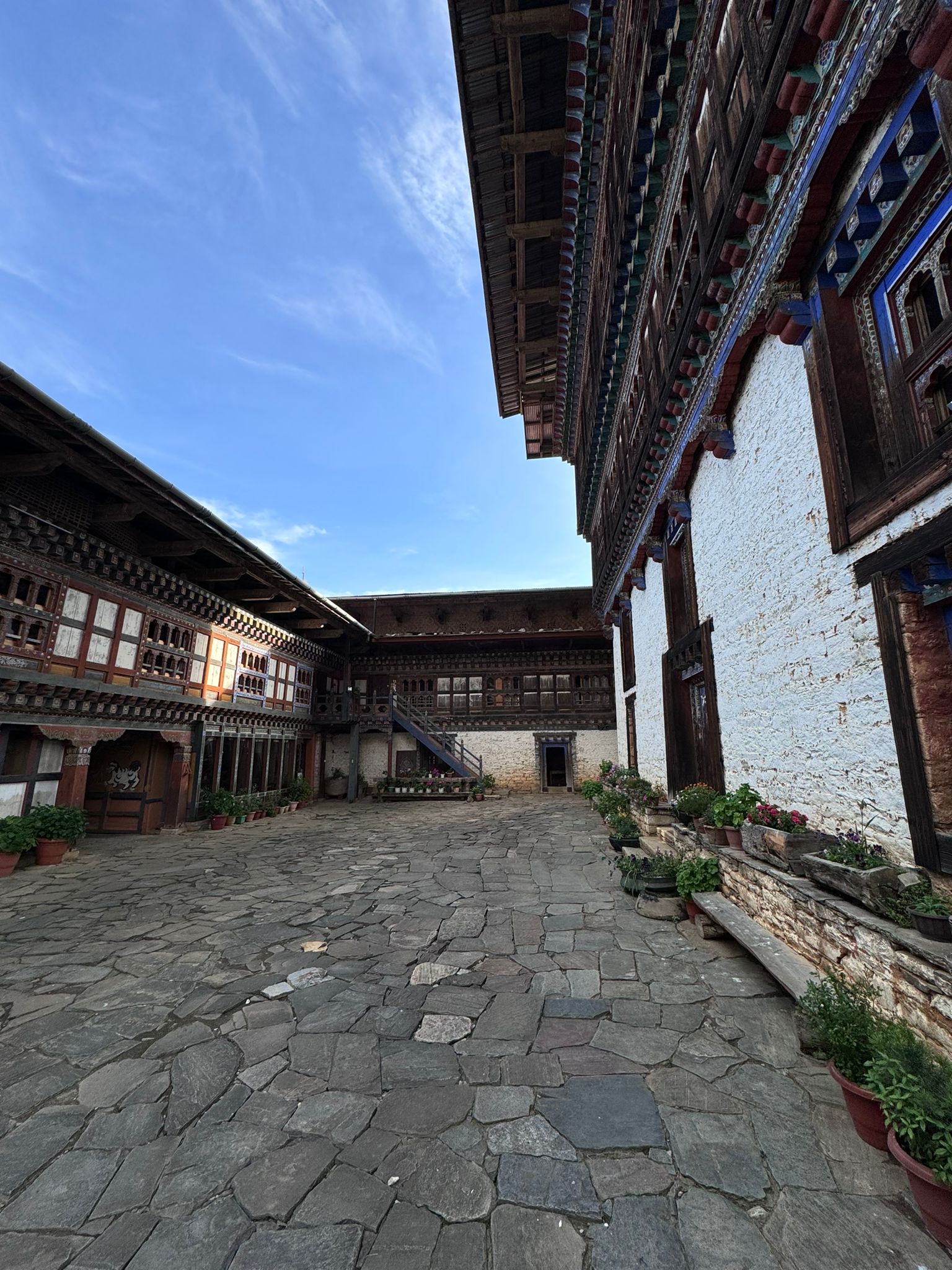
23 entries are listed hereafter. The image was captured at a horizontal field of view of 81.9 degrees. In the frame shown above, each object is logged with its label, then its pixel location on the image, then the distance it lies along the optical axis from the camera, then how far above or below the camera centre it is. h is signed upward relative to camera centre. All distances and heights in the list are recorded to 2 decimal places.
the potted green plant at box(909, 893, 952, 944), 2.90 -0.87
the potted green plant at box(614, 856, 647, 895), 6.67 -1.49
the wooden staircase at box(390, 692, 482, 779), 21.03 +0.54
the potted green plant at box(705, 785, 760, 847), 5.78 -0.61
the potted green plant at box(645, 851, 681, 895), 6.44 -1.43
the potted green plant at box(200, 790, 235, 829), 14.33 -1.39
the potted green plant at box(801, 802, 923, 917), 3.37 -0.76
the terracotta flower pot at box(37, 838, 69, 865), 9.62 -1.67
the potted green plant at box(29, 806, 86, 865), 9.60 -1.34
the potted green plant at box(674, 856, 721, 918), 5.89 -1.33
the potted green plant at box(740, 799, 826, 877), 4.52 -0.70
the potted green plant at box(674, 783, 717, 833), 6.71 -0.61
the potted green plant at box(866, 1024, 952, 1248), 2.10 -1.46
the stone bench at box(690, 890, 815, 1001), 3.74 -1.46
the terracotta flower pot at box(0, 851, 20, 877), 8.84 -1.72
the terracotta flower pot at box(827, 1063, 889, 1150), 2.57 -1.68
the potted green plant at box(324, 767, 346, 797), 22.72 -1.30
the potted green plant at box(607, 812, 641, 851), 8.80 -1.28
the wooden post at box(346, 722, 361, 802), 21.25 -0.55
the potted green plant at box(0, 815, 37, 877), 8.88 -1.40
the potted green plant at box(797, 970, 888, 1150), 2.60 -1.44
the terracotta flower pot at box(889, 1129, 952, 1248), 2.07 -1.68
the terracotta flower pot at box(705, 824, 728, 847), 5.90 -0.87
